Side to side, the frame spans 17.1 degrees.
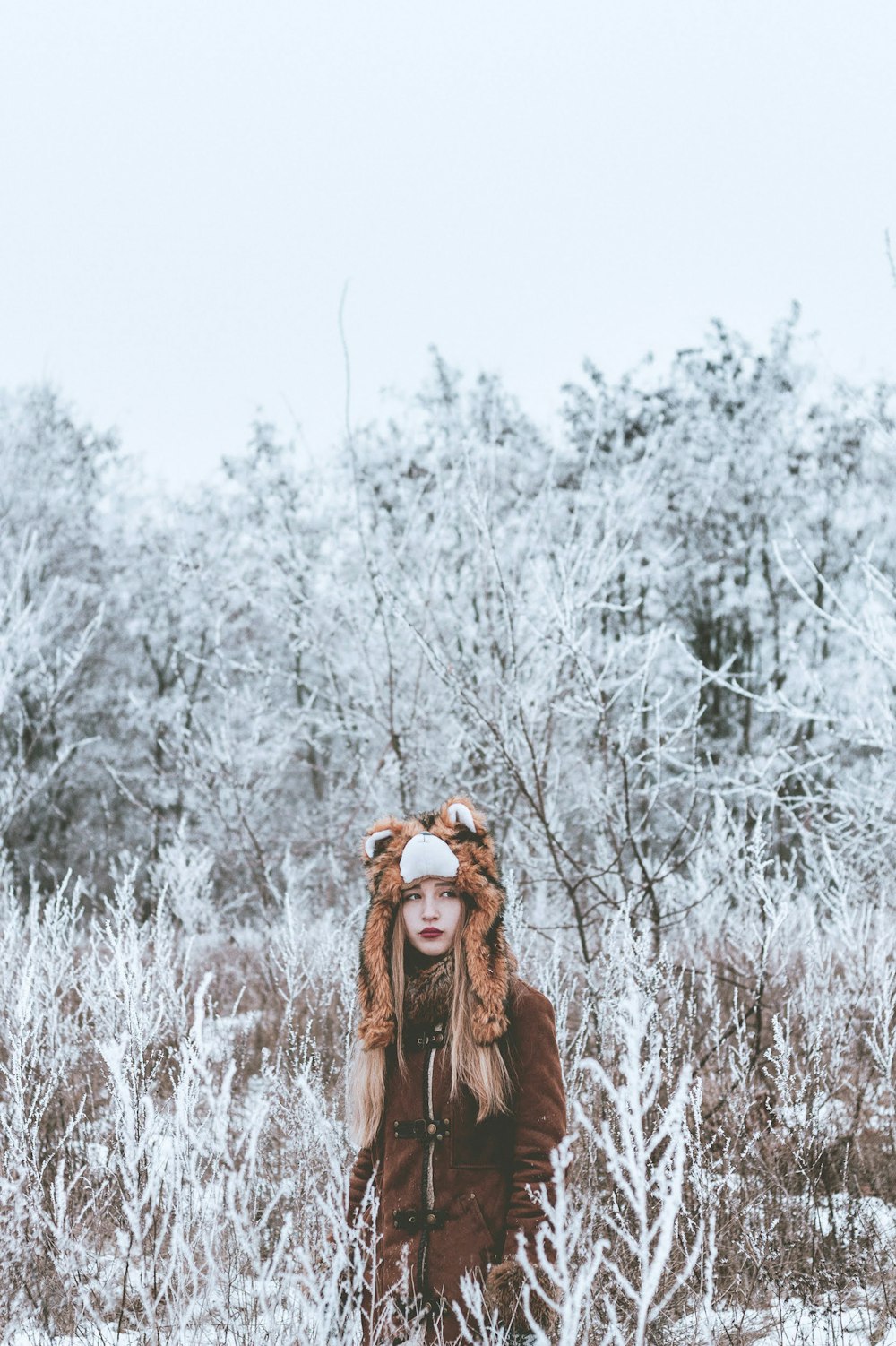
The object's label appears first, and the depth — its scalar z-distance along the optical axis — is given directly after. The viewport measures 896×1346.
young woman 5.93
